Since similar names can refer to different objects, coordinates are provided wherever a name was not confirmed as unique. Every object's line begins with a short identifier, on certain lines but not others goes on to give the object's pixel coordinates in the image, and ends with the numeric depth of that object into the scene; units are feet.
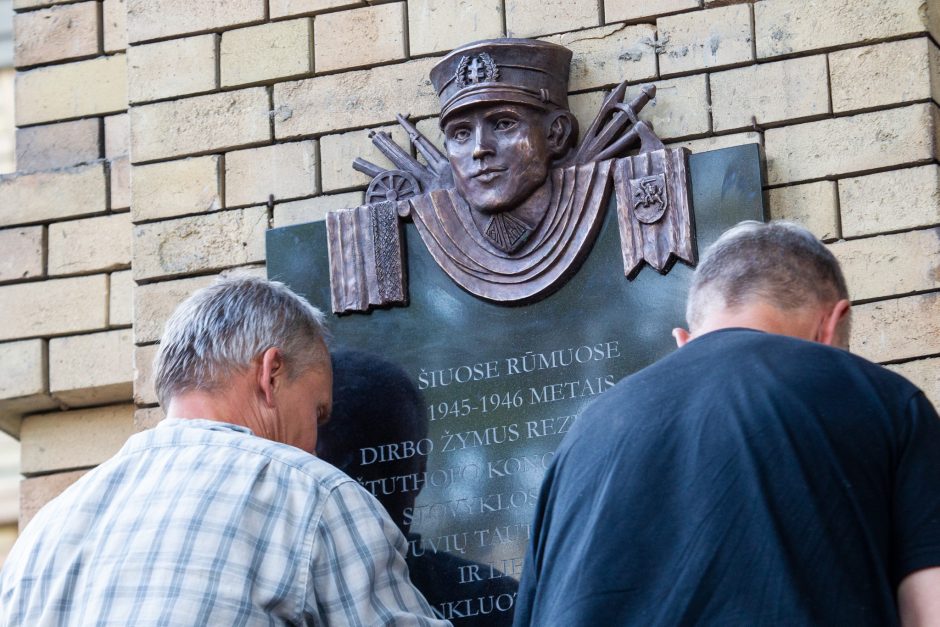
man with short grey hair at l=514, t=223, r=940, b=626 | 8.57
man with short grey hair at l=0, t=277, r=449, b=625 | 9.84
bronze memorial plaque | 14.78
